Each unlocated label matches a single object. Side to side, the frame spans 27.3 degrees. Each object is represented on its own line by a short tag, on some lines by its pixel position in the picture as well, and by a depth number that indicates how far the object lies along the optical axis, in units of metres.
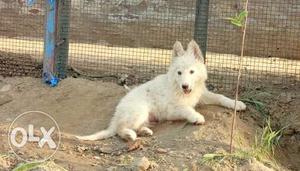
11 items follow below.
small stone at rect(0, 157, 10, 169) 4.93
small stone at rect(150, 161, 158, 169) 5.25
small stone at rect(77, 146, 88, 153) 5.75
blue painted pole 7.91
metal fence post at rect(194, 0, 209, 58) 7.64
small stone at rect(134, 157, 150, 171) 5.11
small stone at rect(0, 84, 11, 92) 7.88
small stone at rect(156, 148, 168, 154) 5.62
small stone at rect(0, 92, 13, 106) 7.59
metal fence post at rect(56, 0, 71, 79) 8.04
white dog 6.44
